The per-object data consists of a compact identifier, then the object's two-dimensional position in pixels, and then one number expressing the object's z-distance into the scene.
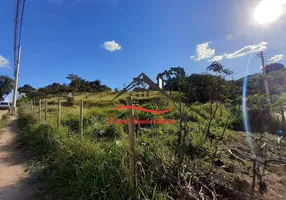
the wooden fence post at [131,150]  1.22
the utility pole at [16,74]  9.76
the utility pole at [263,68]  9.22
